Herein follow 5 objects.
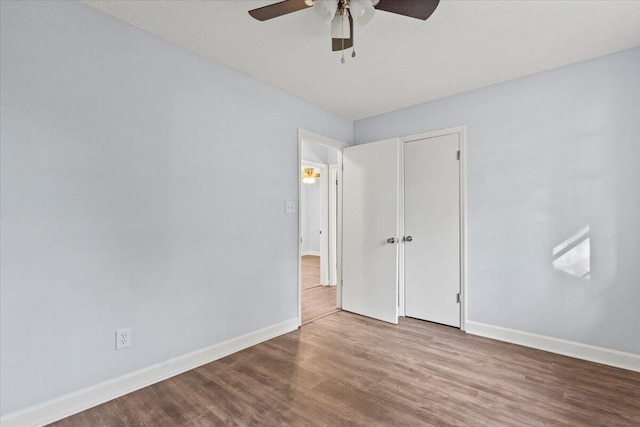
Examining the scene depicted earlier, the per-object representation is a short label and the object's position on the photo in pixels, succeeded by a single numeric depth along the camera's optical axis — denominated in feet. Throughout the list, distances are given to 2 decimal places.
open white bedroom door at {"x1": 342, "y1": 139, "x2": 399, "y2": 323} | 11.17
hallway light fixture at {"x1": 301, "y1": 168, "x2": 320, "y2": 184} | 25.64
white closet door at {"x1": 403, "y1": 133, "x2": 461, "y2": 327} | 10.52
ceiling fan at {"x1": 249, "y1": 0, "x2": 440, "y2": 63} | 4.83
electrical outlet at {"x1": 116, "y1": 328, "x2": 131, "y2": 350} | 6.48
